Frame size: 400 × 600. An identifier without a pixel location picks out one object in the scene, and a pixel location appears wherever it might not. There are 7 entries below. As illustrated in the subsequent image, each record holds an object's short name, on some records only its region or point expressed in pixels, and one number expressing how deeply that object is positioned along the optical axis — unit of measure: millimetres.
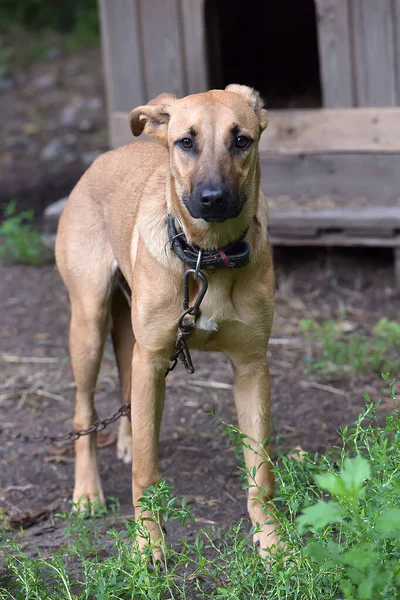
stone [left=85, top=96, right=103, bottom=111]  10930
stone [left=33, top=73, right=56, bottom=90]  11633
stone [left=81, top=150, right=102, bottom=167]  9148
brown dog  3096
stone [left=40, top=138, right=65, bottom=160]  9570
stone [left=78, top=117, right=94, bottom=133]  10375
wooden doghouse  5883
